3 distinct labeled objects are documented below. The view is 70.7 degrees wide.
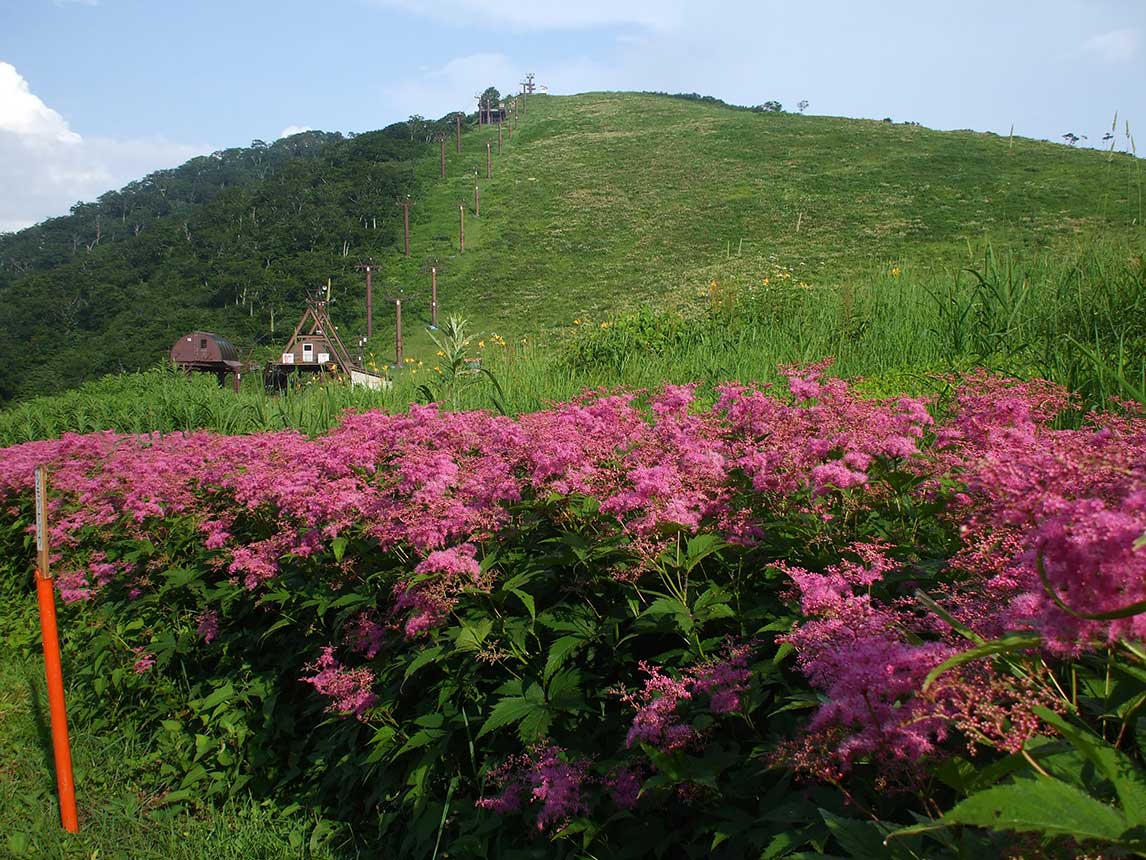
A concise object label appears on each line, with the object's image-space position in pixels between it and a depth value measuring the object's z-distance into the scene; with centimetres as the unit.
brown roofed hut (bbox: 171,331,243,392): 4462
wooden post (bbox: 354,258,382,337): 4379
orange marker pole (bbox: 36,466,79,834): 364
